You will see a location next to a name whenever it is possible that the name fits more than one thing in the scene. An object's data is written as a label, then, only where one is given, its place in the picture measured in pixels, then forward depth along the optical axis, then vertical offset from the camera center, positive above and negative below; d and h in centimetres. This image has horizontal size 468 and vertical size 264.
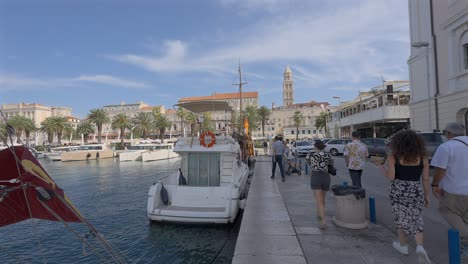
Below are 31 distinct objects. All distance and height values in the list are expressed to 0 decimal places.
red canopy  305 -55
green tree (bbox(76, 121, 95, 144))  7638 +343
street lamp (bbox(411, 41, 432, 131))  1655 +337
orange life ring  995 -4
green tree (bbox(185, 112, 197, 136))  7254 +575
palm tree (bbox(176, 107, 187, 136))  7128 +694
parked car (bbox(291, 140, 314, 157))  2553 -99
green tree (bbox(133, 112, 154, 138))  7462 +454
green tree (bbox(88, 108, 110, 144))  6769 +582
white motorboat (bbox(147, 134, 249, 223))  844 -158
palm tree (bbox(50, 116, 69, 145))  6775 +443
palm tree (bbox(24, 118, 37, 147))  6638 +387
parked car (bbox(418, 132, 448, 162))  1335 -23
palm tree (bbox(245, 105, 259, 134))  7872 +659
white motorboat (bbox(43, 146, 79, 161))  4891 -195
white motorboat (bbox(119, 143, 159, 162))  4144 -219
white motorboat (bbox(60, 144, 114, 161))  4581 -195
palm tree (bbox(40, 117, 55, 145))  6806 +361
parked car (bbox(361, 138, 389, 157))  2055 -76
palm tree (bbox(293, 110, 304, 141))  8477 +565
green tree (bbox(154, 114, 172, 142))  7310 +437
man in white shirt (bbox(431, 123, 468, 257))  391 -65
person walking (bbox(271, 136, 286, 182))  1145 -51
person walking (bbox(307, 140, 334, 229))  571 -82
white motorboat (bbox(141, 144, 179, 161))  4046 -197
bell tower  14388 +2355
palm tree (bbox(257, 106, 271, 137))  8056 +734
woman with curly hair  396 -60
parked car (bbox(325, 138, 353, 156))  2597 -87
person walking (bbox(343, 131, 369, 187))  667 -50
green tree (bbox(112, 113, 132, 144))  6800 +449
